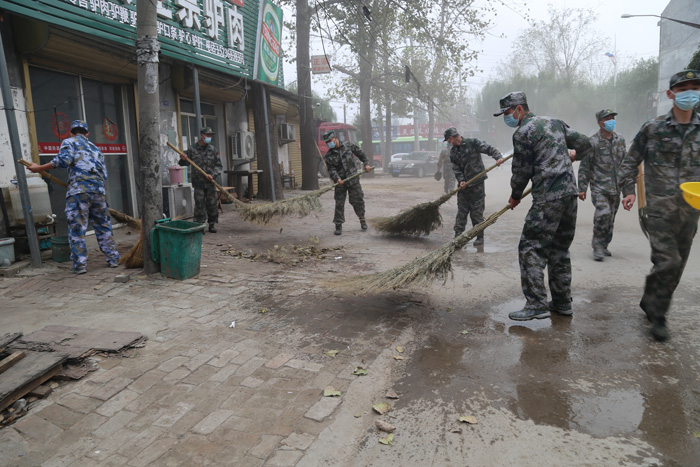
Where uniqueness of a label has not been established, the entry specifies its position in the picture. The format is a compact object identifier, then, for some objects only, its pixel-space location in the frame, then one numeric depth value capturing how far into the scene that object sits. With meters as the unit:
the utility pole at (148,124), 5.21
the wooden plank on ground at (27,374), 2.67
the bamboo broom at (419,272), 4.12
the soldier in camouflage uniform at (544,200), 3.85
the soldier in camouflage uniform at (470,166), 6.98
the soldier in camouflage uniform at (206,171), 8.27
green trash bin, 5.27
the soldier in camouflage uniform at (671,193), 3.57
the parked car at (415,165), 26.73
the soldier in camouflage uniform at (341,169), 8.36
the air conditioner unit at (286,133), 15.84
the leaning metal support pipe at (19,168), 5.39
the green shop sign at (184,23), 6.34
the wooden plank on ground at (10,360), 2.91
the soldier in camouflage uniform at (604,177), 6.07
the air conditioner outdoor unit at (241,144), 12.80
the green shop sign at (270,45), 12.12
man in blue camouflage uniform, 5.54
